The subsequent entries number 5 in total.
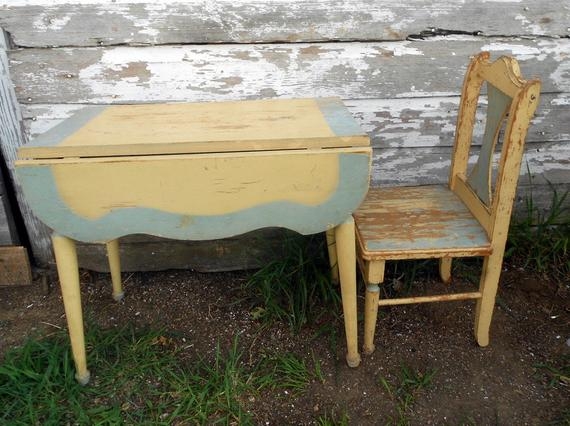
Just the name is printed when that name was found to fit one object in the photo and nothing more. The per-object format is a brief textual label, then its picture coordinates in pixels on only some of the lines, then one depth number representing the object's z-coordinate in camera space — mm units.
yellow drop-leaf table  1512
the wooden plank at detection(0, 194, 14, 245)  2359
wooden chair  1630
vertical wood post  2115
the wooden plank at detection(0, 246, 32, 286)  2441
